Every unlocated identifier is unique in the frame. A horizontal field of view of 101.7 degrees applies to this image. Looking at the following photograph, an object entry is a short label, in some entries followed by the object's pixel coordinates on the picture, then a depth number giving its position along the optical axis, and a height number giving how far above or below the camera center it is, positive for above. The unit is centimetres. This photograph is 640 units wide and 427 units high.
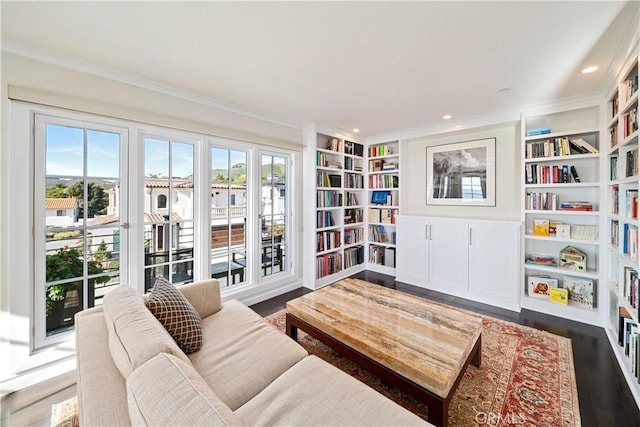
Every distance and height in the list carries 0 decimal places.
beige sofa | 78 -64
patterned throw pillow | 146 -60
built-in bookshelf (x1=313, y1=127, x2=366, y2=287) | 383 +12
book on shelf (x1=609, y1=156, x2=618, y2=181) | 236 +44
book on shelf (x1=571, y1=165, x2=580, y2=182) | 283 +44
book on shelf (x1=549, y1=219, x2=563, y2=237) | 296 -14
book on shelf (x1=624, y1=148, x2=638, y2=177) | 187 +39
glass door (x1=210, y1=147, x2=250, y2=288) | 296 -3
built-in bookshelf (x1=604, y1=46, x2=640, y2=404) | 181 -7
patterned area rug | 156 -118
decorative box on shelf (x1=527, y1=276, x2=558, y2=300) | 297 -82
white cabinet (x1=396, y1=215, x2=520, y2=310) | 307 -56
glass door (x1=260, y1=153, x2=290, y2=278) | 342 +1
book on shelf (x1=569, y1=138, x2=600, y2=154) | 269 +74
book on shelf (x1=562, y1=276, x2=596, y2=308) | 275 -81
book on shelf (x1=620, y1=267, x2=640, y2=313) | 184 -54
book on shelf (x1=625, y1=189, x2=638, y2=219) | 183 +9
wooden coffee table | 140 -81
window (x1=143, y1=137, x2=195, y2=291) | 249 +2
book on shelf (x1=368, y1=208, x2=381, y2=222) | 448 -1
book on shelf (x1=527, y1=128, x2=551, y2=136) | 297 +96
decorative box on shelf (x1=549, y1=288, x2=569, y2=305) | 284 -89
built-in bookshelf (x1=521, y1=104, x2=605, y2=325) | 274 +3
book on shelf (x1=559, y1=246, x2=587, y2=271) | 280 -48
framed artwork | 353 +59
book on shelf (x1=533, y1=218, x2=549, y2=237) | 299 -14
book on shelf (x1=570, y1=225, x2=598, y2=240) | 274 -18
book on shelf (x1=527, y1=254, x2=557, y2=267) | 298 -52
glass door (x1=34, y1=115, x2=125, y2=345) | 195 -5
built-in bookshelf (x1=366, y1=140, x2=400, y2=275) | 431 +20
